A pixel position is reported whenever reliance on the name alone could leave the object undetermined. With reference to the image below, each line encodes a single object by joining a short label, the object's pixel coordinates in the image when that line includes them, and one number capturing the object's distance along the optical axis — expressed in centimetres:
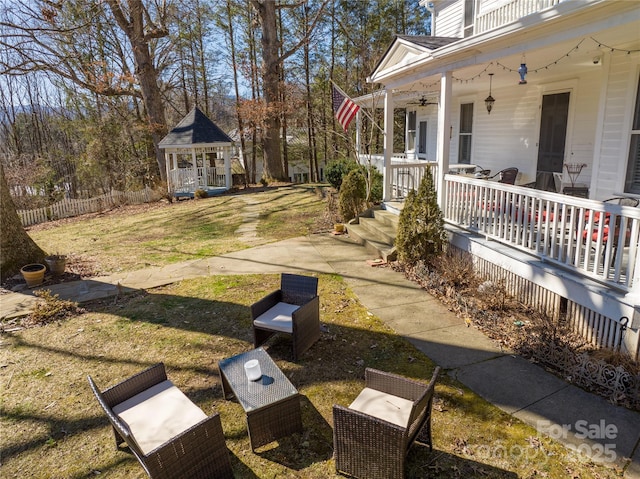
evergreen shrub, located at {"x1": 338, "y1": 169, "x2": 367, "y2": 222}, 1013
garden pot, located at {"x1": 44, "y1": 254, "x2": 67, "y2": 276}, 755
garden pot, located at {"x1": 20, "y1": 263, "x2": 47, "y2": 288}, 714
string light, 581
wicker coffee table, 316
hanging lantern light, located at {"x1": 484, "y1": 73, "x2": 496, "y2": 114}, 973
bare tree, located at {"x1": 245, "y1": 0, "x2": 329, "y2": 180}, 1852
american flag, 963
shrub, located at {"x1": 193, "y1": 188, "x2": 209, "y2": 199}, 1733
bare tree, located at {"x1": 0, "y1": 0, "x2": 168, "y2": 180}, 1756
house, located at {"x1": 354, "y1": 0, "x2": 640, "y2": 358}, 440
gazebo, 1795
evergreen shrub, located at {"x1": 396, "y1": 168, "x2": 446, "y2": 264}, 661
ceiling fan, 1193
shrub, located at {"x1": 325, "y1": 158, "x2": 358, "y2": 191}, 1364
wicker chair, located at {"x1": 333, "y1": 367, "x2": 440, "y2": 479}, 274
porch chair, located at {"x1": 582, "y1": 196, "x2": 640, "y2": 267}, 415
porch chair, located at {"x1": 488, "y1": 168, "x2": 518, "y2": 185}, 954
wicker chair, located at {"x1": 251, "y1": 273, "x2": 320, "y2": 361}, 443
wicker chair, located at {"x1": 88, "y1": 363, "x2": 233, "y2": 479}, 269
